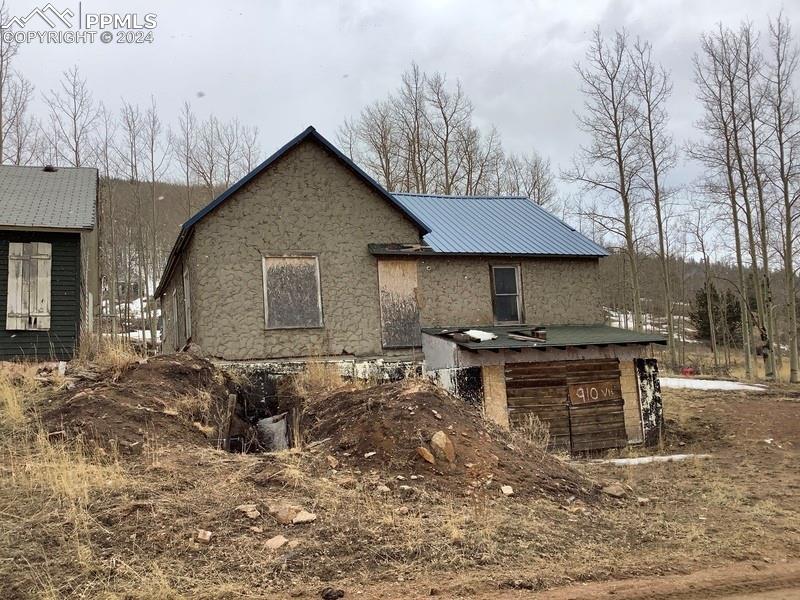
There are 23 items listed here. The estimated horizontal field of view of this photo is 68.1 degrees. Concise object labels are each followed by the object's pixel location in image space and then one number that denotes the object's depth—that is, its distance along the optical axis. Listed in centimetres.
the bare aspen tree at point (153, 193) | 3097
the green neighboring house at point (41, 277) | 1436
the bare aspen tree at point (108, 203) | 3022
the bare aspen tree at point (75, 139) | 2888
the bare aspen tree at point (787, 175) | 2484
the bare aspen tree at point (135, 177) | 3167
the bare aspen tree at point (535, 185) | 3691
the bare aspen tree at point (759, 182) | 2512
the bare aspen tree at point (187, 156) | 3369
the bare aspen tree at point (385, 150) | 3453
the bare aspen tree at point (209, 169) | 3362
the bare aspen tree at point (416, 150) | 3419
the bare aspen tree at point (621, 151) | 2730
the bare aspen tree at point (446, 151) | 3419
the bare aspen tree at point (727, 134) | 2666
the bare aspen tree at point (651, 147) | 2808
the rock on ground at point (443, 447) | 786
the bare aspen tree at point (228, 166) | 3409
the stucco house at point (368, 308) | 1386
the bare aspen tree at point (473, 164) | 3456
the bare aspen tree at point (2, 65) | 2633
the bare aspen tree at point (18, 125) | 2719
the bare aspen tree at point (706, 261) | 3663
